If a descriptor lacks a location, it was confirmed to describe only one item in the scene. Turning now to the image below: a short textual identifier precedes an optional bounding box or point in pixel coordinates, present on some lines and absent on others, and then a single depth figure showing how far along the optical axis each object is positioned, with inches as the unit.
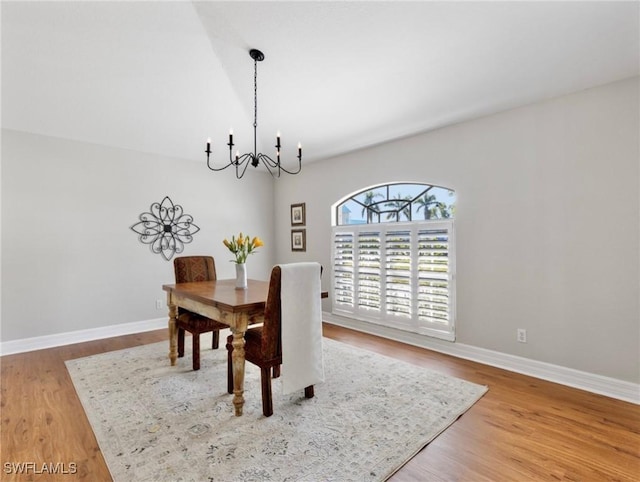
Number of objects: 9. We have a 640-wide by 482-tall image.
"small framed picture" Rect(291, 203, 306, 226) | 205.0
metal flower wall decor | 171.6
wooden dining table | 84.2
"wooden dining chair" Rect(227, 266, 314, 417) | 83.9
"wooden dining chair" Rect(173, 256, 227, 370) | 113.9
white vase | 113.0
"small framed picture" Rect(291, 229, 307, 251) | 203.8
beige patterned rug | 65.9
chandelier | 103.3
